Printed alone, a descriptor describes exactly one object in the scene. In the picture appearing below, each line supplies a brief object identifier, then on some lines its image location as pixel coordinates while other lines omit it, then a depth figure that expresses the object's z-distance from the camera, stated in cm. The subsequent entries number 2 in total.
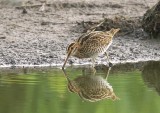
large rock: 1413
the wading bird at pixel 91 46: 1215
